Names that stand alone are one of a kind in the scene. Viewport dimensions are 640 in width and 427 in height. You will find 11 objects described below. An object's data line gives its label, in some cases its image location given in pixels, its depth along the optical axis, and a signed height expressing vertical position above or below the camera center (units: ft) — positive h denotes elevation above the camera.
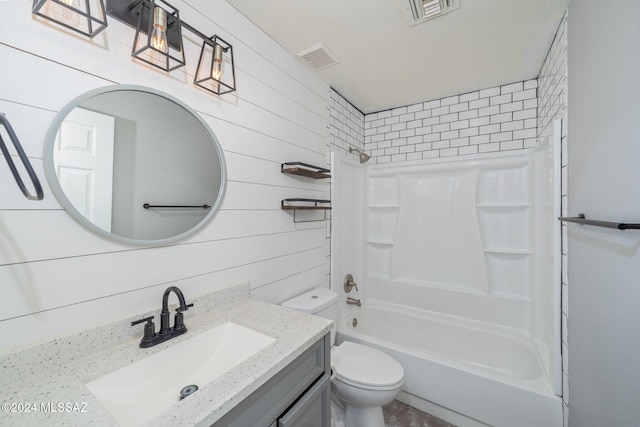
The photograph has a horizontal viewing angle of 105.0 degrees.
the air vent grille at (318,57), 5.60 +3.85
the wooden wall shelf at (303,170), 5.38 +1.06
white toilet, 4.70 -3.14
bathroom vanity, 2.01 -1.60
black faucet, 2.99 -1.45
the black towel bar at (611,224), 2.35 -0.02
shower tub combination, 5.16 -1.75
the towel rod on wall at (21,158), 2.17 +0.46
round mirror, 2.72 +0.63
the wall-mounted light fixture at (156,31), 2.68 +2.39
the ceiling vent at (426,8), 4.32 +3.81
